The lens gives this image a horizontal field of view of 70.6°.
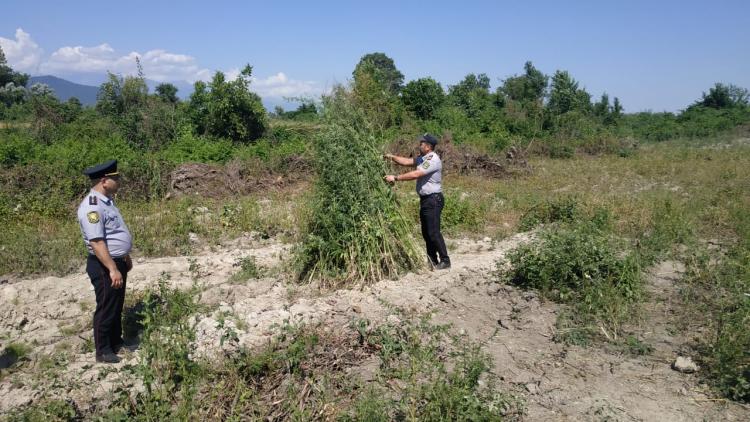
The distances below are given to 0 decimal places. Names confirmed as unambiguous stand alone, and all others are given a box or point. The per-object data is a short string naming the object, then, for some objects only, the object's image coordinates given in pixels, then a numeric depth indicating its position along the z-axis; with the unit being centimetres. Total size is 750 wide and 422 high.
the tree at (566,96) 2330
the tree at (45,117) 1289
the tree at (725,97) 2808
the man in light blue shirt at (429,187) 585
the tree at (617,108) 2748
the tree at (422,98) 1792
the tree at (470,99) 2075
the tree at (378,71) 1478
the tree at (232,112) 1352
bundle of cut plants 561
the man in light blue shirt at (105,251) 407
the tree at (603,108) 2672
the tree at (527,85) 2678
